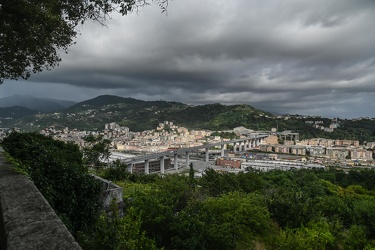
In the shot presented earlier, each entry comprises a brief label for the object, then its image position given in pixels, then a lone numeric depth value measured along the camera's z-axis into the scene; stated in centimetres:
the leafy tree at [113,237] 313
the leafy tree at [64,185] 480
